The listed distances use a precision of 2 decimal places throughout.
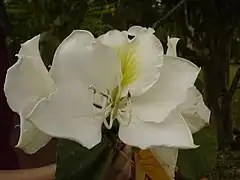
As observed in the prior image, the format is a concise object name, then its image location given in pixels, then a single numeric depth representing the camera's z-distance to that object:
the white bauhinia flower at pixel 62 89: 0.30
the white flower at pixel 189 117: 0.33
